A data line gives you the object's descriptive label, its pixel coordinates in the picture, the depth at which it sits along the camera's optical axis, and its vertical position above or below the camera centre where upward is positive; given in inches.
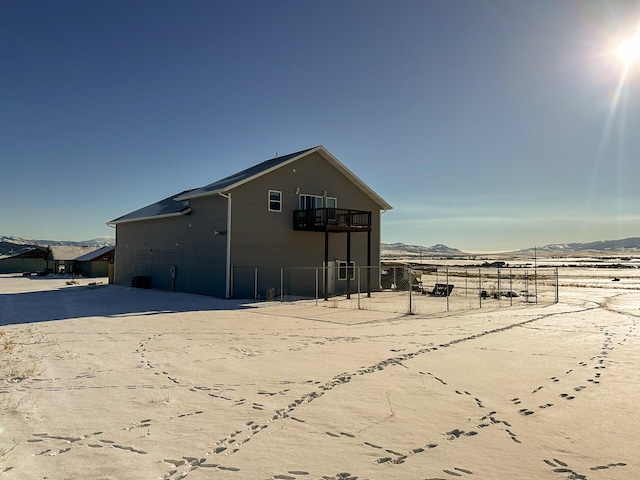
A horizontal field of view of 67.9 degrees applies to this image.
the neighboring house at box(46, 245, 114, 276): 2080.5 +3.1
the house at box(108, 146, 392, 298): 927.0 +66.2
